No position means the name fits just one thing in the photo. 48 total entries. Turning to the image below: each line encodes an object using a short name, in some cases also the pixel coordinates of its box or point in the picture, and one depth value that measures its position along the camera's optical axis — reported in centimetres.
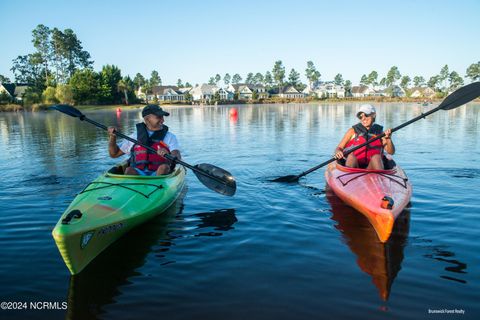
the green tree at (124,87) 6155
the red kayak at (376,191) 445
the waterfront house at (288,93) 10656
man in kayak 617
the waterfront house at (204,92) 9385
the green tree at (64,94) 5062
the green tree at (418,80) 12606
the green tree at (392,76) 11700
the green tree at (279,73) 11888
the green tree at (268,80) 12262
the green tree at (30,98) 4822
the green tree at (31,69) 6844
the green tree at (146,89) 8188
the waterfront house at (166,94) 9049
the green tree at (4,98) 4759
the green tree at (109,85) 5834
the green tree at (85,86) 5481
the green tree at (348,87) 11188
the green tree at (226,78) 16754
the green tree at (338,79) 13162
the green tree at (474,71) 10401
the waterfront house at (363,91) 11162
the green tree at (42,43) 6831
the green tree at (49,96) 4953
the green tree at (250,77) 16856
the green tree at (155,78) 12156
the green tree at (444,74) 11431
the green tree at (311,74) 12212
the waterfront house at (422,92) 10712
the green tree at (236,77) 16762
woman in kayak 658
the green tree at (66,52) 7062
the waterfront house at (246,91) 10067
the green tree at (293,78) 12262
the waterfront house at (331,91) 11110
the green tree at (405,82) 11388
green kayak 379
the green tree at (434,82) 11519
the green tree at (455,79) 11217
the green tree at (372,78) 11768
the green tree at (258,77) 17022
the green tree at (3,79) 8425
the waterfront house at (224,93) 9396
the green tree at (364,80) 12298
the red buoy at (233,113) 3428
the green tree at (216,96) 8952
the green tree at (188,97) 8400
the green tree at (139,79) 10046
